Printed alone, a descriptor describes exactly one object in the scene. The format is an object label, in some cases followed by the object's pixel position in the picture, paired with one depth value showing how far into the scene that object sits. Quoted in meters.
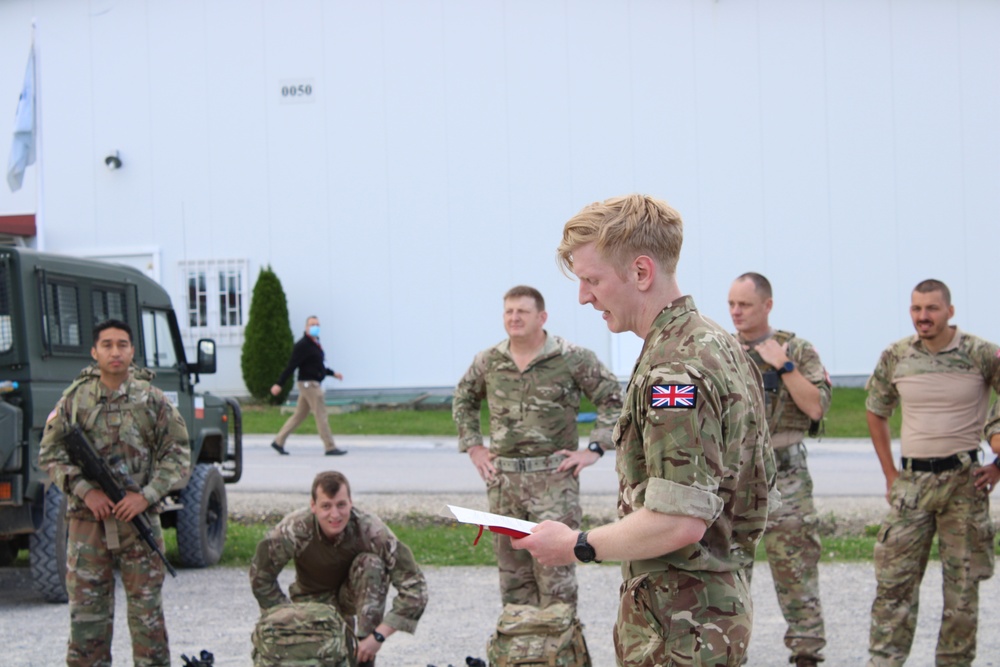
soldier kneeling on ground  6.02
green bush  23.28
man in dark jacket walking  17.09
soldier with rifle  6.23
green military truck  7.97
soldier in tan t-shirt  6.15
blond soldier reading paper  2.78
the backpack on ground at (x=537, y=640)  5.47
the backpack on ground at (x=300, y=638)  5.54
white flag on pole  20.00
